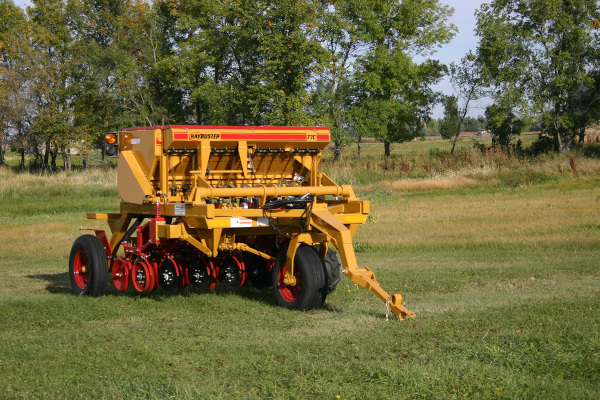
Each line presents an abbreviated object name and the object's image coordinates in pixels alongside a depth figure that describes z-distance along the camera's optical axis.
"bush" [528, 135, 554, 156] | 43.69
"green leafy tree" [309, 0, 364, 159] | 45.31
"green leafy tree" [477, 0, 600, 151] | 41.53
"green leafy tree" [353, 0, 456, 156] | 47.59
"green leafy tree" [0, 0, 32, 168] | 51.16
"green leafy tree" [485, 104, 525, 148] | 43.31
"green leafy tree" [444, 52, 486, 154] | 47.78
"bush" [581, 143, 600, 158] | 39.12
